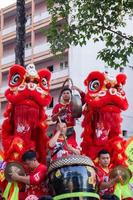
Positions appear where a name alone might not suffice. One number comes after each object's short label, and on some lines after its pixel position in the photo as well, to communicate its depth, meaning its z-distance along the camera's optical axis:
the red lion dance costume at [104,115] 7.19
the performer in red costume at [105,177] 6.51
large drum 5.57
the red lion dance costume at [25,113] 6.75
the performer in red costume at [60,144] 6.78
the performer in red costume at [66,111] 7.25
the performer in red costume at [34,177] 6.14
